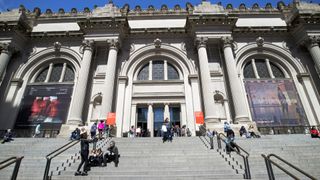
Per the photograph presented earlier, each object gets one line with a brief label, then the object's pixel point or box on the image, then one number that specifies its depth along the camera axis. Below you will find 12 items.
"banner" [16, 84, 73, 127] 17.42
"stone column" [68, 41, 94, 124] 15.65
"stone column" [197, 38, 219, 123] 15.69
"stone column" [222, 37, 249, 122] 15.61
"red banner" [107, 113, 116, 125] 14.58
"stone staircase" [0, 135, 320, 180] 6.68
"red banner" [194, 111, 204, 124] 15.31
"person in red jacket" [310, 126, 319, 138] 12.75
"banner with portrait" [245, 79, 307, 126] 17.03
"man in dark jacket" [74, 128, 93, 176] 6.78
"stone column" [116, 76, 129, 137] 16.91
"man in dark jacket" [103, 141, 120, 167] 7.81
